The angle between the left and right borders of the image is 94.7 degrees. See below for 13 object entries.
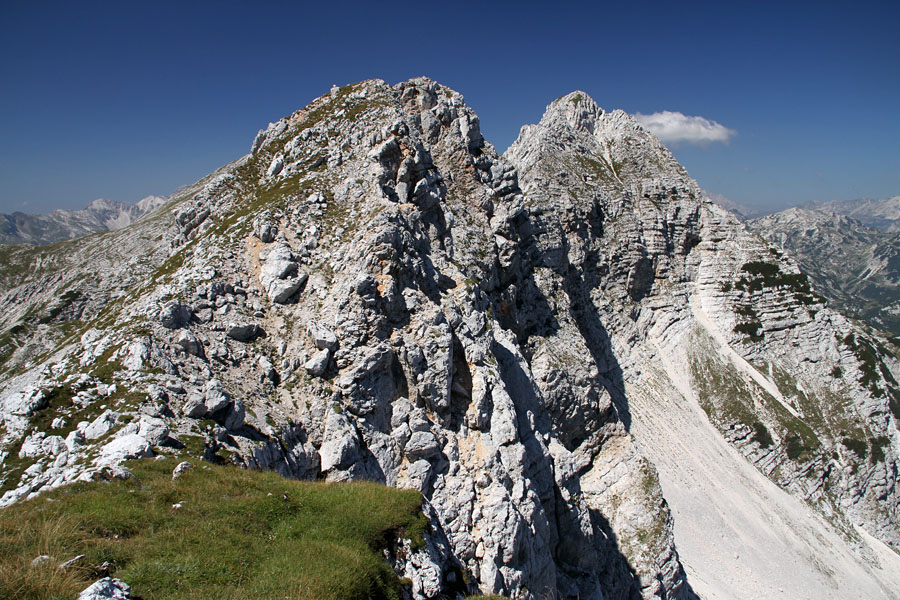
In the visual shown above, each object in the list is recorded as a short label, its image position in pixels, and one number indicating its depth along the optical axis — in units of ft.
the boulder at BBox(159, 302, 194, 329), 70.85
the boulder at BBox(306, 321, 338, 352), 78.09
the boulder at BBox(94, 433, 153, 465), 45.96
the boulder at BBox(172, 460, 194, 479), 43.99
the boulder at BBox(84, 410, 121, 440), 50.55
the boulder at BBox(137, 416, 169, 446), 49.96
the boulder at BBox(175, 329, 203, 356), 69.15
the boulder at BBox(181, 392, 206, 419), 57.11
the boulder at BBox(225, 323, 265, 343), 77.46
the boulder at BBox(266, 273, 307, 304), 86.22
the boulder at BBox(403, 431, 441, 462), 77.36
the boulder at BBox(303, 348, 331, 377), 76.43
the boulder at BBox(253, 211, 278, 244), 94.73
